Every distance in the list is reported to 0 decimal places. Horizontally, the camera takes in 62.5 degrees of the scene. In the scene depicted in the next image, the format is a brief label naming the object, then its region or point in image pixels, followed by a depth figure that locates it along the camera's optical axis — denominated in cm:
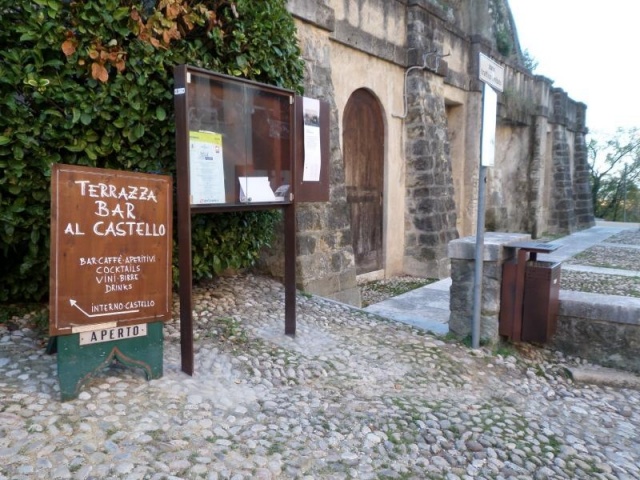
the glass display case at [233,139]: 324
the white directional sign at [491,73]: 406
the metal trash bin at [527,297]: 441
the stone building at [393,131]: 586
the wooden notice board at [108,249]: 264
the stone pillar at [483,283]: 441
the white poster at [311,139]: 422
